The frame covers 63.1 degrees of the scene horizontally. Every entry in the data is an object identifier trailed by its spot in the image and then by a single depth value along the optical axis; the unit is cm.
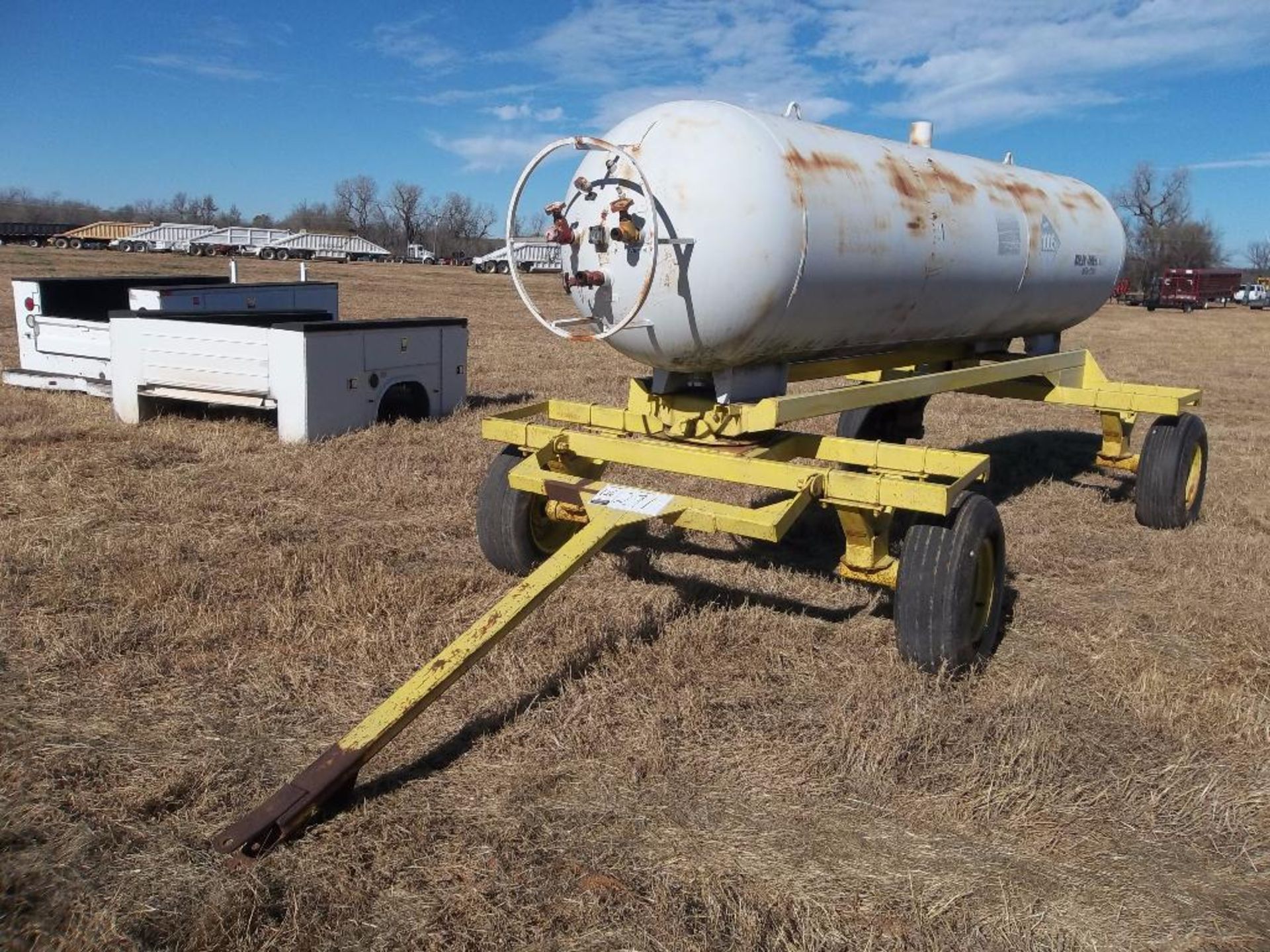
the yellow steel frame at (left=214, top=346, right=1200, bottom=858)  331
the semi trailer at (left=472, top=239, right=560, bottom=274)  4666
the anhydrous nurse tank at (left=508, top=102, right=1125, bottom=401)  400
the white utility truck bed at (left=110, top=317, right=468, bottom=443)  768
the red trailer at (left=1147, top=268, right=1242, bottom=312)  4537
